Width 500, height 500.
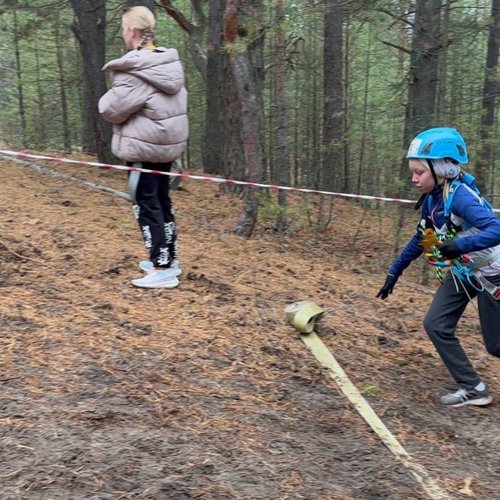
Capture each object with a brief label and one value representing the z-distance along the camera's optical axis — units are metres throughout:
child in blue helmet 3.82
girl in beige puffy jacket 4.82
